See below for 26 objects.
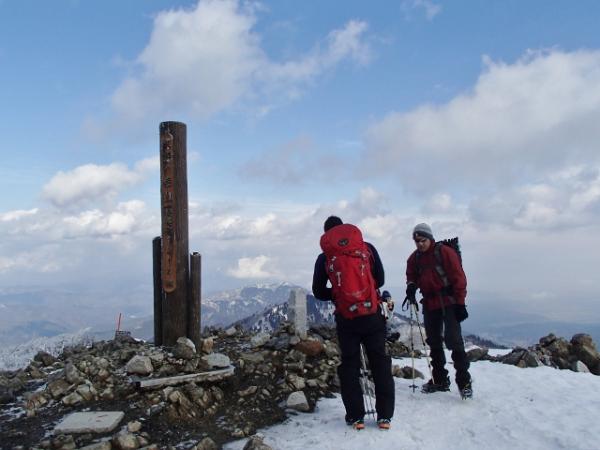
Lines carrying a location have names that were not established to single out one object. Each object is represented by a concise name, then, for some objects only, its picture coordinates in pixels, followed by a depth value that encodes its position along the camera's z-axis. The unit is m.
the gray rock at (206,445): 5.52
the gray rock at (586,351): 11.34
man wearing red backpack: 5.92
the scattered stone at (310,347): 9.24
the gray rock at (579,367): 10.49
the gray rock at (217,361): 8.09
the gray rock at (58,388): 7.46
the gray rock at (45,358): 10.62
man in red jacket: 7.20
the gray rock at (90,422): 6.06
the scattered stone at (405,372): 8.95
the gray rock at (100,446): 5.48
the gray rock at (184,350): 8.31
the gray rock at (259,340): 9.83
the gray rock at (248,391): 7.49
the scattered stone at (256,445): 5.25
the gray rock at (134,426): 6.05
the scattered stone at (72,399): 7.15
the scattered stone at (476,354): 11.35
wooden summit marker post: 9.48
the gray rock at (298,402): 6.99
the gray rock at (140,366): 7.68
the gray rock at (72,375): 7.69
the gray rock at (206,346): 9.12
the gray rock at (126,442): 5.57
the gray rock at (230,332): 11.75
